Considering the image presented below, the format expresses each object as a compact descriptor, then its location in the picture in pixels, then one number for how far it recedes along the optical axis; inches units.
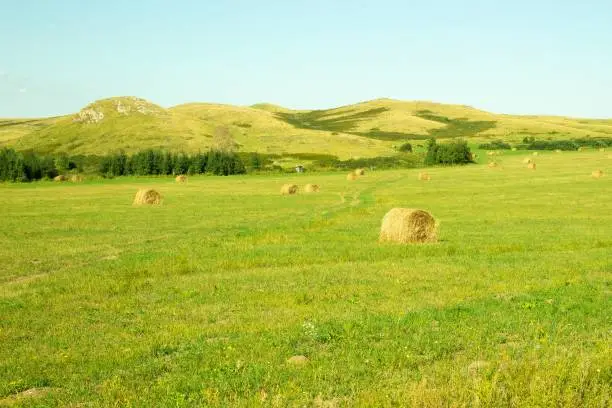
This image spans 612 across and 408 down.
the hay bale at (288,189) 2320.4
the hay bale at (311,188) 2391.7
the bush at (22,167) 3727.9
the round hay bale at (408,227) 1035.9
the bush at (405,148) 5810.5
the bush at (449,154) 4409.5
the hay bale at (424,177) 2915.1
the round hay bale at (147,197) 1930.4
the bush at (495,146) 5733.3
